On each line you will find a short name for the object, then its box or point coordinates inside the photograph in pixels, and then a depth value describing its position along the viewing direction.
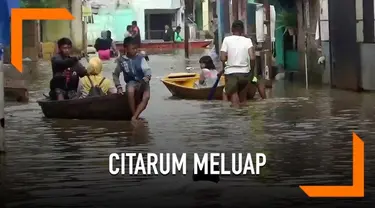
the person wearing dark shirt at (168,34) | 61.34
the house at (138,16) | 64.88
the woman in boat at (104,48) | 38.86
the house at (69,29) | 48.66
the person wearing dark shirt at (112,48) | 38.94
